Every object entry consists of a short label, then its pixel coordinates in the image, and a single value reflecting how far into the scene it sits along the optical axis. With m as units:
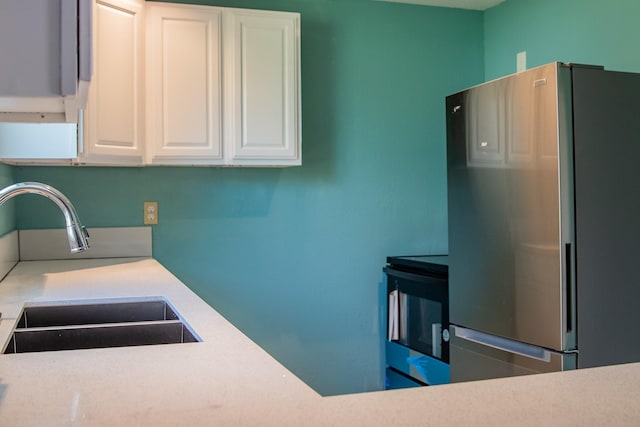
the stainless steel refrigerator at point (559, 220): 2.24
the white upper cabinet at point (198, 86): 2.67
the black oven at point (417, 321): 2.92
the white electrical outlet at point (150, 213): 3.12
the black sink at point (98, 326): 1.60
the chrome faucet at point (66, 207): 1.31
